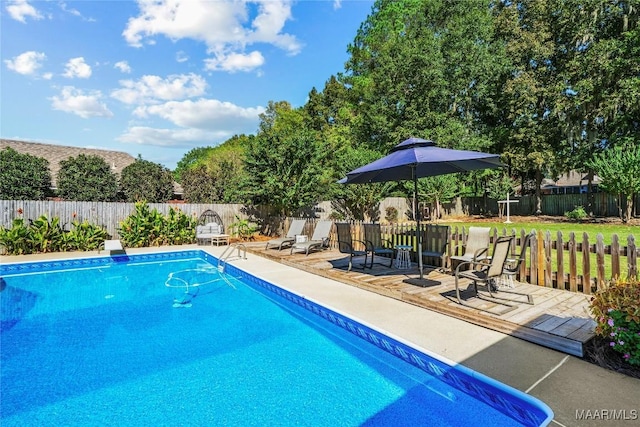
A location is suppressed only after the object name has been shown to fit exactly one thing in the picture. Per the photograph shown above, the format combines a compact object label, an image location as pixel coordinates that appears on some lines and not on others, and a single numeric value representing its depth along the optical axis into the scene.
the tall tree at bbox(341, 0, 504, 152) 21.91
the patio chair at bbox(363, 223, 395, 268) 8.17
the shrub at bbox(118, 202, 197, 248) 12.21
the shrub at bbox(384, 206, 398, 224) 20.50
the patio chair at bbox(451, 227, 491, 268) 5.56
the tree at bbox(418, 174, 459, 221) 20.88
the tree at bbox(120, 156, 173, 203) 21.66
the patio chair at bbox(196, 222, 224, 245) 12.78
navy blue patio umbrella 4.84
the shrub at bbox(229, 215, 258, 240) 14.46
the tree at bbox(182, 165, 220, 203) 22.17
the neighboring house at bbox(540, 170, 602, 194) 34.91
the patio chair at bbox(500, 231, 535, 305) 4.46
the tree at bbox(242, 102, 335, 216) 13.53
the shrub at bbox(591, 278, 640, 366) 2.73
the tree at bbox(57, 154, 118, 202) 19.61
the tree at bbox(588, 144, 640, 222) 15.08
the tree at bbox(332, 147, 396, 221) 17.02
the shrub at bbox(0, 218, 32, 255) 10.34
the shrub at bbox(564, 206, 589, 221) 19.81
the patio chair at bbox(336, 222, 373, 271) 7.15
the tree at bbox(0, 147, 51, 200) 17.64
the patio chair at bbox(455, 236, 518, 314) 4.25
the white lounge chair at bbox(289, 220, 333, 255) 9.41
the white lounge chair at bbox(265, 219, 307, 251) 10.55
